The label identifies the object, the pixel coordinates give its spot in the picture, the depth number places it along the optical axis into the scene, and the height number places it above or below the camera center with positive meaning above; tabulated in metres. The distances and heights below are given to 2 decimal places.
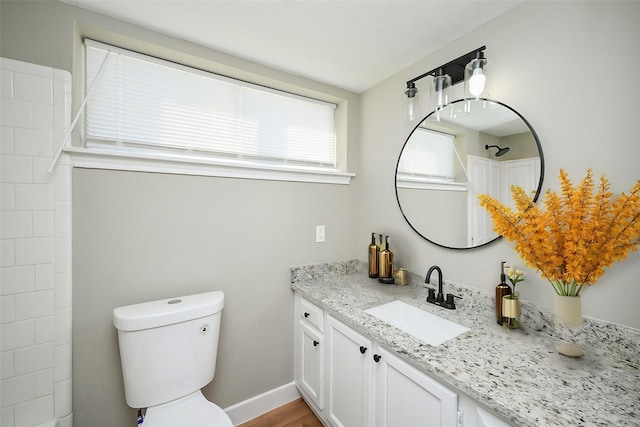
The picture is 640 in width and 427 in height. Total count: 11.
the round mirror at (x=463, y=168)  1.26 +0.24
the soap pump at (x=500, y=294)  1.21 -0.37
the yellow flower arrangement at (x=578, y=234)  0.90 -0.07
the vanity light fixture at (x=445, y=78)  1.30 +0.75
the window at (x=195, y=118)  1.45 +0.61
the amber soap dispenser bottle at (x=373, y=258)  1.90 -0.32
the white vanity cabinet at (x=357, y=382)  0.98 -0.77
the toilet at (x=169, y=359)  1.23 -0.70
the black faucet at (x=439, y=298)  1.42 -0.46
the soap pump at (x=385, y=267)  1.82 -0.36
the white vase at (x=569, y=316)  0.96 -0.38
